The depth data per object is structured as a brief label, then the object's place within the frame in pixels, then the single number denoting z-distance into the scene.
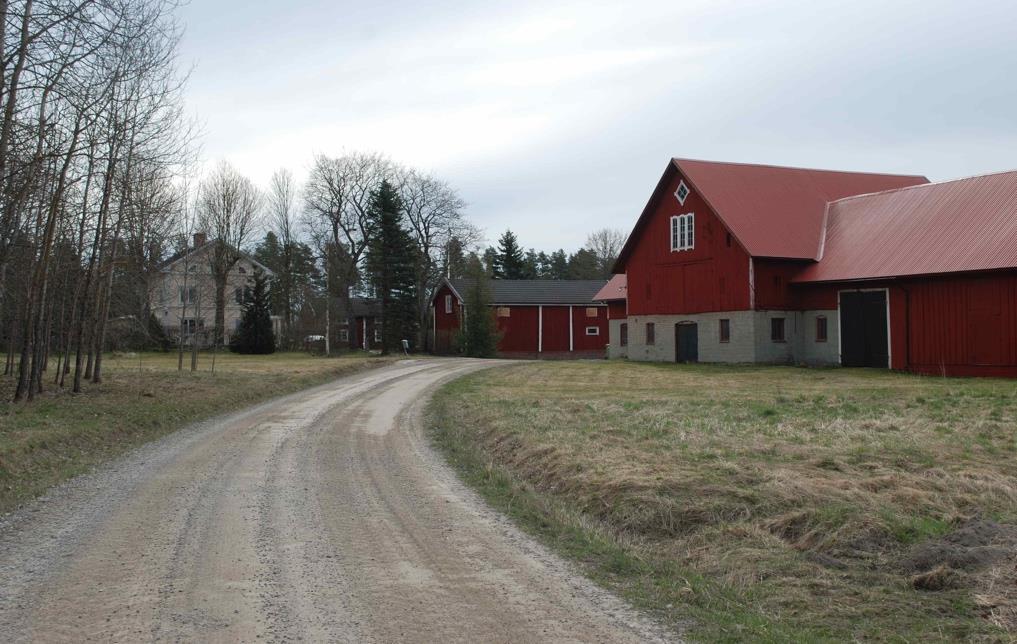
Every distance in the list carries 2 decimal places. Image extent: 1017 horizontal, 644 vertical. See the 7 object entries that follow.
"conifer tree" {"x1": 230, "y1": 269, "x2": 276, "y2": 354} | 58.66
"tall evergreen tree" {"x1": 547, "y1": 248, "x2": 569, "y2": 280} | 118.28
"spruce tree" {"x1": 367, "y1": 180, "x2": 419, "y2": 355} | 58.56
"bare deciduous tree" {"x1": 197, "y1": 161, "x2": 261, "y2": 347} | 57.62
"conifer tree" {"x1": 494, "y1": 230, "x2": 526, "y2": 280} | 92.25
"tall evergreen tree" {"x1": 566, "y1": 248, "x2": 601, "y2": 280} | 102.44
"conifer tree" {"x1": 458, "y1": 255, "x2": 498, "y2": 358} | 53.72
